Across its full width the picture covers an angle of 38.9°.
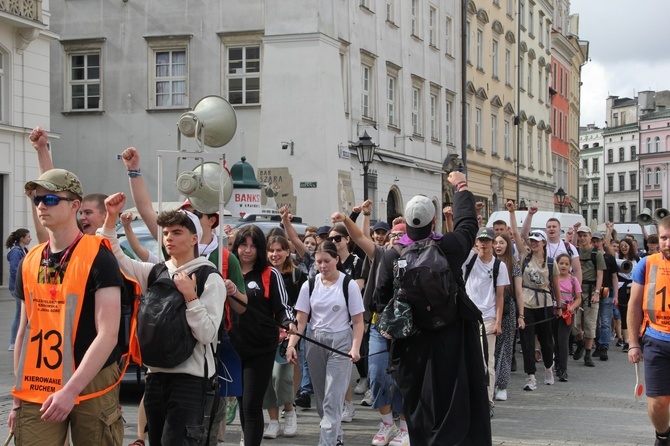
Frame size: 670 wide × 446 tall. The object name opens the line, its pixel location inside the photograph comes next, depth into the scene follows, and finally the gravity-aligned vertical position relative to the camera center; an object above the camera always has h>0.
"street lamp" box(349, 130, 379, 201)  19.25 +1.58
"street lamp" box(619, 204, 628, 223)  116.88 +2.11
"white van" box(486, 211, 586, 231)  23.28 +0.26
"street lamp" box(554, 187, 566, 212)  40.46 +1.37
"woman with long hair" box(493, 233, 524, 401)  10.61 -1.02
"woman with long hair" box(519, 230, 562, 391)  11.88 -0.89
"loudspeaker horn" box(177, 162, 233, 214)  6.45 +0.28
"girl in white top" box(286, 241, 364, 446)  7.53 -0.83
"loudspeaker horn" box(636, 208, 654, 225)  14.20 +0.15
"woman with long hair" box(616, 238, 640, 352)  16.98 -0.96
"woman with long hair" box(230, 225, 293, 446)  6.78 -0.70
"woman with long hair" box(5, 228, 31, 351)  13.41 -0.30
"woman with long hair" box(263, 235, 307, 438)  8.23 -1.40
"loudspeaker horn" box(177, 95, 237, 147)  6.84 +0.77
